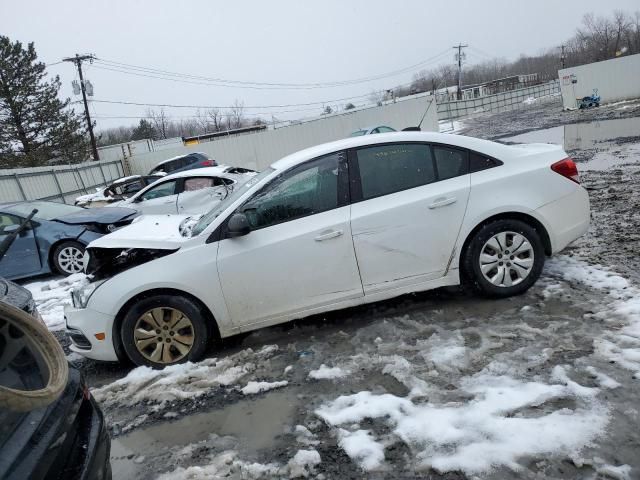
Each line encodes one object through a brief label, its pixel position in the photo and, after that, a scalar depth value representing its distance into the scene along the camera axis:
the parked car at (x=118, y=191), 16.23
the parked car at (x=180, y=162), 20.78
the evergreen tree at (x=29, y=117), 32.84
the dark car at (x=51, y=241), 8.10
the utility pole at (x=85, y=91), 34.66
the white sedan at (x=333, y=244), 4.01
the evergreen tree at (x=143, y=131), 74.31
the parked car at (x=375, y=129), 17.97
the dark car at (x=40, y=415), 1.74
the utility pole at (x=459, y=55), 72.25
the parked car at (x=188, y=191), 9.62
